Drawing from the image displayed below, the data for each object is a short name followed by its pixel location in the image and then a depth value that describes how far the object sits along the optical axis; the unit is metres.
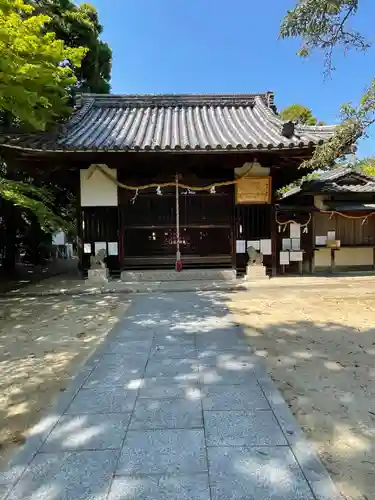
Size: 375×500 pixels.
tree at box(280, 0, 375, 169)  4.13
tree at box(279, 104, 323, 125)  29.97
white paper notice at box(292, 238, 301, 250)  11.57
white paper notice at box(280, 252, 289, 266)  11.26
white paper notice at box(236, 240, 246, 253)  10.56
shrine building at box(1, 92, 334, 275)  9.83
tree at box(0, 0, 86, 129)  5.73
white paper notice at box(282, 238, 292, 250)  11.51
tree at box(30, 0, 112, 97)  14.31
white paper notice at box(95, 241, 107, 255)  10.48
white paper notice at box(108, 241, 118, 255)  10.51
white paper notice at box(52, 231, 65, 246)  11.12
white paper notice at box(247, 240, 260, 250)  10.57
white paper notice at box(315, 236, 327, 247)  11.99
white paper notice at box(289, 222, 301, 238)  11.53
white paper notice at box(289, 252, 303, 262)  11.31
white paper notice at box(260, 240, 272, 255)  10.64
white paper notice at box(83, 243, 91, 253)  10.47
